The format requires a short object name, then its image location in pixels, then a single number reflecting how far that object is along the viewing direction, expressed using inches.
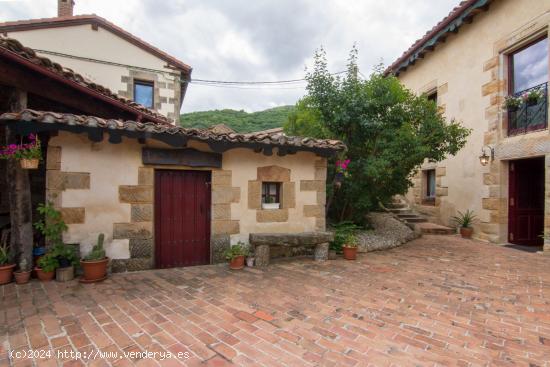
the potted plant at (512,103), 261.1
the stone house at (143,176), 153.2
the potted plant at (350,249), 214.5
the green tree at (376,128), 243.0
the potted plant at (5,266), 145.1
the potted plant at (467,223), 308.7
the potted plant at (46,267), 150.6
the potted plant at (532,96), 244.0
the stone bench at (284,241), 192.7
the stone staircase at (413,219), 332.2
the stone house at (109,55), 305.6
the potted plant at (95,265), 151.2
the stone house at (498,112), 249.8
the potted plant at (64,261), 151.6
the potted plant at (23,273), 146.4
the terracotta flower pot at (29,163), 142.7
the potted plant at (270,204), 210.3
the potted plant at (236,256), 183.0
